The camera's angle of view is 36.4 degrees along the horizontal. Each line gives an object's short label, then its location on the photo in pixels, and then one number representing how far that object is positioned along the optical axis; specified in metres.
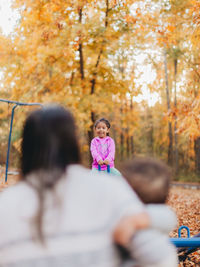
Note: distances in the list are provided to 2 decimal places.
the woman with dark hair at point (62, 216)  0.93
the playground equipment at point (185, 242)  2.10
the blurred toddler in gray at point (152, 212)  0.96
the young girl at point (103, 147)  4.28
